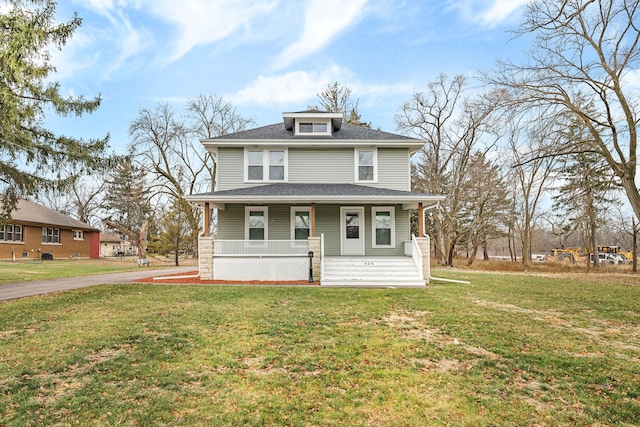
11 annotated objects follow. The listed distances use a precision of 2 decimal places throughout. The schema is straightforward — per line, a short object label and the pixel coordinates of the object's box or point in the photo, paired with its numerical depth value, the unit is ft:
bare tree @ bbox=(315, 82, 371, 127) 105.60
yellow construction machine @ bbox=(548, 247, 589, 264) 114.05
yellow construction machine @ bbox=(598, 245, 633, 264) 116.98
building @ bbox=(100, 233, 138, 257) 154.51
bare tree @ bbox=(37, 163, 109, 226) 151.38
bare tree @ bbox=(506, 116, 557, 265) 87.06
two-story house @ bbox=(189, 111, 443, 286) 44.78
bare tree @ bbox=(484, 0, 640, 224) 40.37
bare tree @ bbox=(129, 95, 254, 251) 96.84
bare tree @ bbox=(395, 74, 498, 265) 84.69
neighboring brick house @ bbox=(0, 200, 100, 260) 90.48
